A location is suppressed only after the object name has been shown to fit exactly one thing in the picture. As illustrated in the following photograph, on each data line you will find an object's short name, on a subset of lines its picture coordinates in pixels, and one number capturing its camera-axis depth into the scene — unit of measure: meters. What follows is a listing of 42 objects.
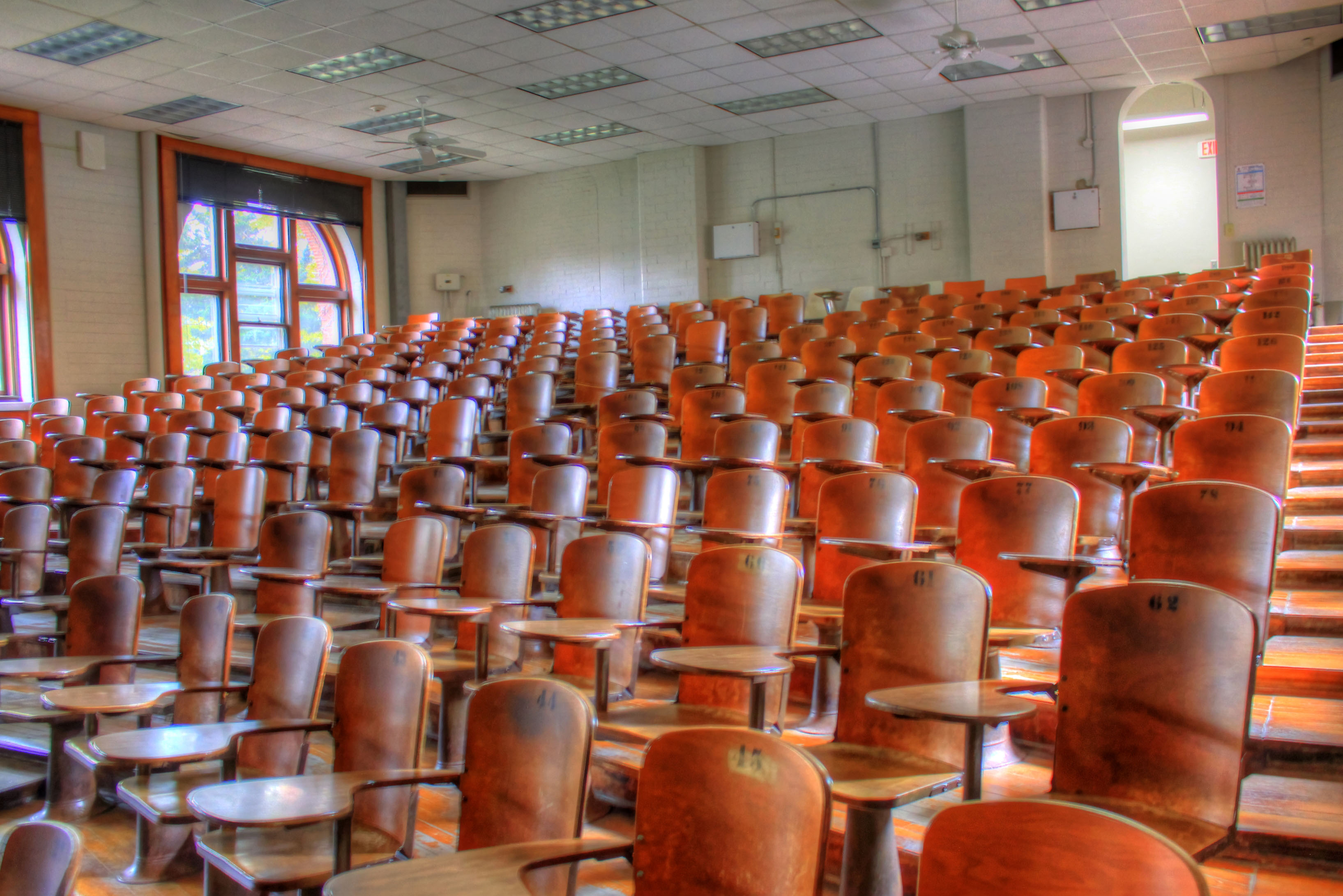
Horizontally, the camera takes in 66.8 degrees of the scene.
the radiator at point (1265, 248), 9.51
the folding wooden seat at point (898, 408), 4.63
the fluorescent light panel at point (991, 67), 8.95
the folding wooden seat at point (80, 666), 3.30
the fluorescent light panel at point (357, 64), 8.23
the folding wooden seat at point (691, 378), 5.93
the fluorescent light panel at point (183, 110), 9.30
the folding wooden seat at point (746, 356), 6.55
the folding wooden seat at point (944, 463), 3.51
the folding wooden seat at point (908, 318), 7.50
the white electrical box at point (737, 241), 11.83
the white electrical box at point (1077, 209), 10.15
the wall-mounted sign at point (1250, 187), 9.62
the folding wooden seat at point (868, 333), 6.79
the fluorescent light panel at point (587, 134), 10.95
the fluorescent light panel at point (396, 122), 10.00
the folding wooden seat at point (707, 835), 1.55
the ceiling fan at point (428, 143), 9.14
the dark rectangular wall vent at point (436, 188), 13.27
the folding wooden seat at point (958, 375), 5.14
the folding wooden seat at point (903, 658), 2.17
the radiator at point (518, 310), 13.28
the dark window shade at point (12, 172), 9.16
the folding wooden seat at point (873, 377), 5.33
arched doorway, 12.57
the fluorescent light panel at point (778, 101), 9.95
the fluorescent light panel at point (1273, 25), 8.14
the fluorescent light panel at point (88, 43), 7.42
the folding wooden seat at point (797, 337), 6.98
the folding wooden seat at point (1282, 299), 6.04
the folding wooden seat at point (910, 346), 5.88
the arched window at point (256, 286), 11.07
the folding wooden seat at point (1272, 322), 5.40
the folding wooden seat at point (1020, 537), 2.87
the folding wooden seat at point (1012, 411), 4.21
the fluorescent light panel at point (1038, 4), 7.64
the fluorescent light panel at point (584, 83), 9.05
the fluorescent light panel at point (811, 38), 8.08
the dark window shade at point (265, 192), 10.80
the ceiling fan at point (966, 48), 6.89
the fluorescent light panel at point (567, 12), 7.37
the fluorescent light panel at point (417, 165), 11.86
